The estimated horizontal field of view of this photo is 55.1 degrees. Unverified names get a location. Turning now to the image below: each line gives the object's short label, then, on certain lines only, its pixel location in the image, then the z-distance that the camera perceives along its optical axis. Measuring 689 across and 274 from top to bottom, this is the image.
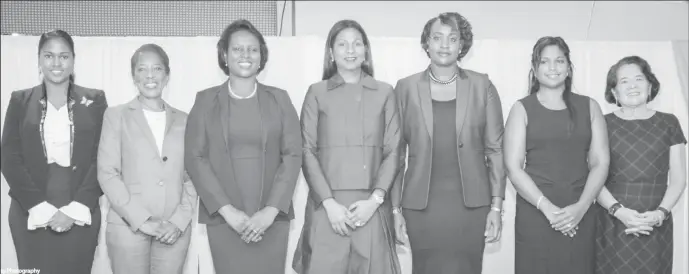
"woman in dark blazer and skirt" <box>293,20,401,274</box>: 3.13
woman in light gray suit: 3.13
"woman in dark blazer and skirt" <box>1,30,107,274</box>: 3.25
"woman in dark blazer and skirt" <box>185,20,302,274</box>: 3.10
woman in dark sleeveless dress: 3.23
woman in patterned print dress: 3.33
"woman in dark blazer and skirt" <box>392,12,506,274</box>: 3.20
